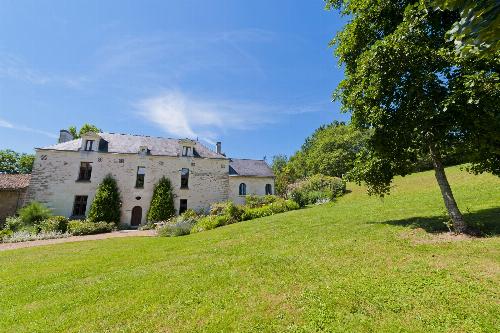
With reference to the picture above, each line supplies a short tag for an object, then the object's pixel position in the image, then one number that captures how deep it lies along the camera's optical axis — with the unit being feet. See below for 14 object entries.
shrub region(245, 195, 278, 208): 78.16
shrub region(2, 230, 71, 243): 56.34
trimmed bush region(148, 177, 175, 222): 79.66
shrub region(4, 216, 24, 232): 64.28
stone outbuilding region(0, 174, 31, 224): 74.02
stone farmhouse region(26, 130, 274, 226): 77.20
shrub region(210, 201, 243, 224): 62.15
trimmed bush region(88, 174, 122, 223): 74.14
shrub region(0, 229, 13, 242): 56.95
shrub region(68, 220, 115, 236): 63.72
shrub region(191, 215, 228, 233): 56.30
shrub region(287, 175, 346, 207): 78.07
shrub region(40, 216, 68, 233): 62.44
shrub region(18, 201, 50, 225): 65.87
